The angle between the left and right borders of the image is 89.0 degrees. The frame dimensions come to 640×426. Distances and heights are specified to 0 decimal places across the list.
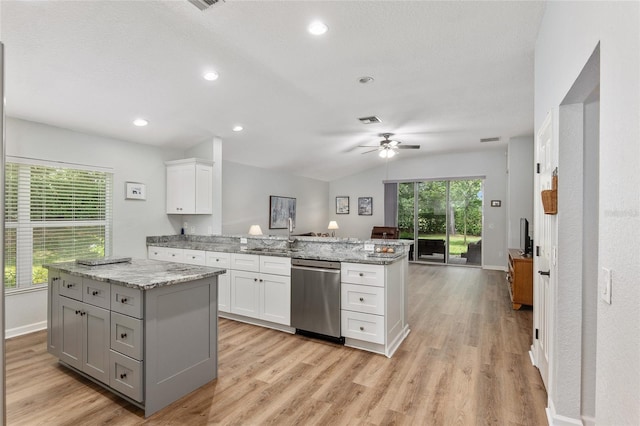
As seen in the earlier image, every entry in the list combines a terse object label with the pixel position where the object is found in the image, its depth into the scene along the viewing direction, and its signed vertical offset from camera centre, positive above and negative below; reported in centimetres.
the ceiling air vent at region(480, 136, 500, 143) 652 +151
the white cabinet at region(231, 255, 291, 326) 362 -98
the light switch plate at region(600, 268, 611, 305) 114 -26
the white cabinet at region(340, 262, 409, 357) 307 -91
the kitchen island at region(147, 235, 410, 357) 311 -72
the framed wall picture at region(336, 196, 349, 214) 988 +22
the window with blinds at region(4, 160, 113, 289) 364 -8
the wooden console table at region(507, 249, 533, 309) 441 -93
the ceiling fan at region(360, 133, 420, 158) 581 +121
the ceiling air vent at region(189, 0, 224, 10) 227 +147
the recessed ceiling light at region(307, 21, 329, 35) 255 +147
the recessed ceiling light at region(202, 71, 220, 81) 325 +138
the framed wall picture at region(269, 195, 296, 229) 761 +4
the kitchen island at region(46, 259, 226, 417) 216 -85
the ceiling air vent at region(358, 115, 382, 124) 485 +141
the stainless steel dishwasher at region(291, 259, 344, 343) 329 -89
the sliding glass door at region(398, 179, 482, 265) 807 -17
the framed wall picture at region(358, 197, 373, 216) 945 +19
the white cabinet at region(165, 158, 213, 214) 484 +38
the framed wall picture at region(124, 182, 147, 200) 464 +29
